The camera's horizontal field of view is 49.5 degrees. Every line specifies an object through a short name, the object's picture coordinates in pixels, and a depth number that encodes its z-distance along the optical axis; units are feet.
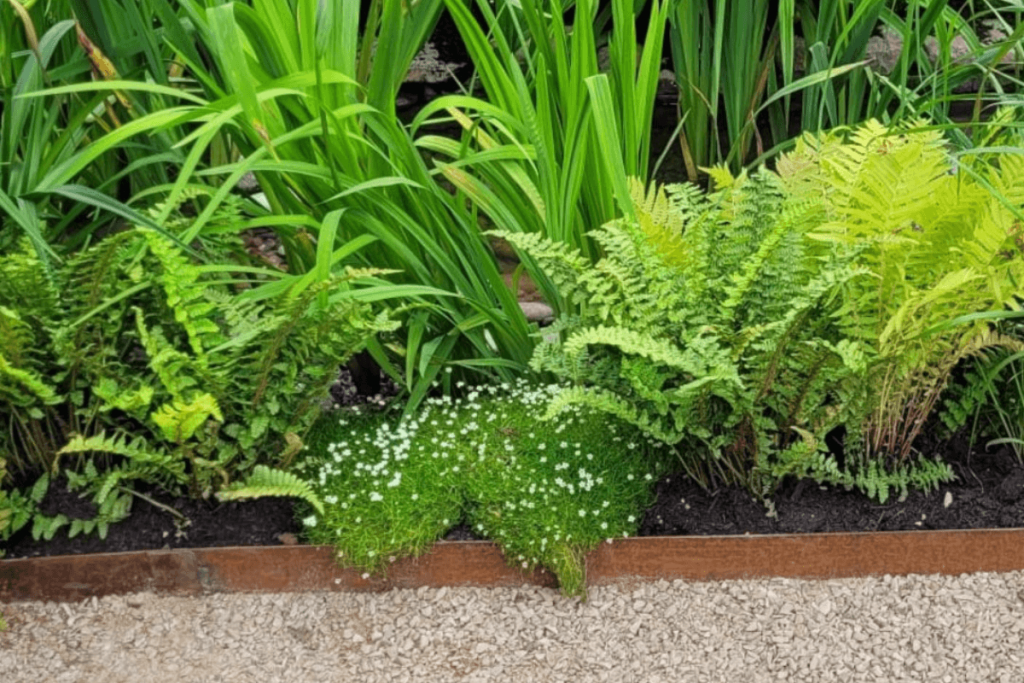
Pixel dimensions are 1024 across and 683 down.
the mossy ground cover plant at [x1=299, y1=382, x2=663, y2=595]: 6.47
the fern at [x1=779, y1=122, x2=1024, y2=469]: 6.21
